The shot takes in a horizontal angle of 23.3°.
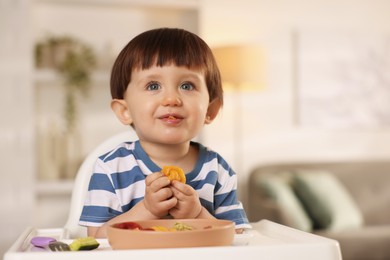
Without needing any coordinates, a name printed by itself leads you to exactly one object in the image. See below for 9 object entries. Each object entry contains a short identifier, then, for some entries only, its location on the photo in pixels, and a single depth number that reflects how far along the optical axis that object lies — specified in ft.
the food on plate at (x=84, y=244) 3.42
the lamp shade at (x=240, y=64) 16.02
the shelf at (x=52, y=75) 15.05
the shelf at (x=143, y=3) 15.31
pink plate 3.35
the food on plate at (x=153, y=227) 3.59
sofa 15.08
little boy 4.14
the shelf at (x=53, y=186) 15.12
